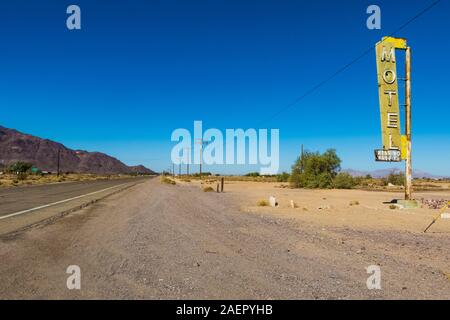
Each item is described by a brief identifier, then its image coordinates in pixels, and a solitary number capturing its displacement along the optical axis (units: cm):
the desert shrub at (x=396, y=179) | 7219
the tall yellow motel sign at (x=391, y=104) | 2191
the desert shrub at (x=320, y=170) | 5197
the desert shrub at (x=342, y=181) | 5141
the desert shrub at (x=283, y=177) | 8415
